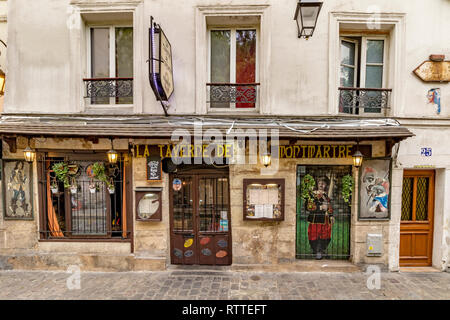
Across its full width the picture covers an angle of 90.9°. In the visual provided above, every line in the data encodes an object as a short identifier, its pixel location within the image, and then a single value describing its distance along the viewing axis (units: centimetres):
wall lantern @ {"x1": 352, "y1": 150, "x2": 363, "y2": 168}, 490
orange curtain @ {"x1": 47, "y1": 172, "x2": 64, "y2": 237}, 562
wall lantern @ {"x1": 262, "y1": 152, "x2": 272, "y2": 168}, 499
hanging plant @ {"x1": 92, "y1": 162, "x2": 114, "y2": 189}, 546
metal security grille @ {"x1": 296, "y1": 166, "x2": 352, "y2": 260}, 560
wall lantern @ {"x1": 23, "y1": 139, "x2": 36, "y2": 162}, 505
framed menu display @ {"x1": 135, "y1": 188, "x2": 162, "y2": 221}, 542
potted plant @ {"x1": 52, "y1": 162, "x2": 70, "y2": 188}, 544
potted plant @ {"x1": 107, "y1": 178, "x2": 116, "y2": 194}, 557
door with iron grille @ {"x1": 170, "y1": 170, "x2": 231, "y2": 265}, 566
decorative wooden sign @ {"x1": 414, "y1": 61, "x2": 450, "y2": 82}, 529
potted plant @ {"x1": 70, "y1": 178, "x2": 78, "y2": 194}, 559
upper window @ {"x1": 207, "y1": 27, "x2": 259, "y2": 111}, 560
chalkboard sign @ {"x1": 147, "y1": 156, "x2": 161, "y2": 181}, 542
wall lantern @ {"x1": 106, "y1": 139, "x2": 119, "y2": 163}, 507
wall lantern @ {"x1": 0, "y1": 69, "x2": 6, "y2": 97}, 533
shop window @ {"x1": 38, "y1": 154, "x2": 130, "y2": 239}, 557
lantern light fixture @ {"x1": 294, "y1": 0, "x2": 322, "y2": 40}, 434
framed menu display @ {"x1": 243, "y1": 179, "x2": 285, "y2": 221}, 541
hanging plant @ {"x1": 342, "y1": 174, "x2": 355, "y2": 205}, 538
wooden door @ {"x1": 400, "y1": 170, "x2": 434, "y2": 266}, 565
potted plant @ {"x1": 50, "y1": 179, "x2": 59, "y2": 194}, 556
